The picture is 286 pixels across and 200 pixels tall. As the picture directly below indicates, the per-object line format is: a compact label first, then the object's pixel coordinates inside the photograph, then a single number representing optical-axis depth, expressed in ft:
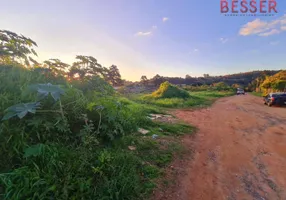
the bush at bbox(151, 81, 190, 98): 40.47
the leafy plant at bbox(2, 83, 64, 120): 4.78
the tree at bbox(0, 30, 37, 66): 7.21
